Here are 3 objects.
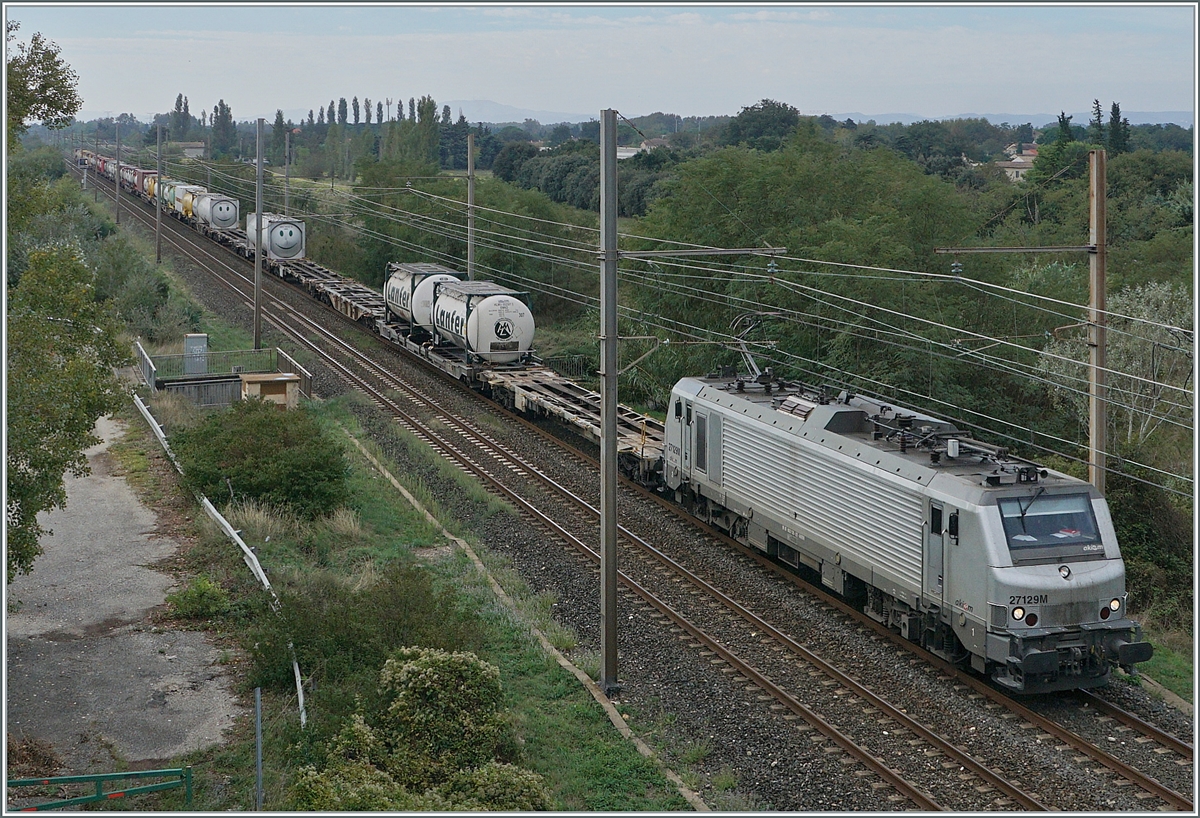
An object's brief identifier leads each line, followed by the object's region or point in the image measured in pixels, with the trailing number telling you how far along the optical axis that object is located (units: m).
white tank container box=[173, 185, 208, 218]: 75.81
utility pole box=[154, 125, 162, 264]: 56.16
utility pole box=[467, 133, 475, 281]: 38.12
